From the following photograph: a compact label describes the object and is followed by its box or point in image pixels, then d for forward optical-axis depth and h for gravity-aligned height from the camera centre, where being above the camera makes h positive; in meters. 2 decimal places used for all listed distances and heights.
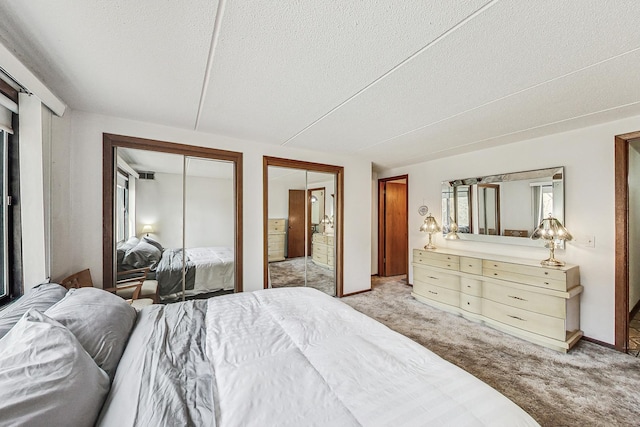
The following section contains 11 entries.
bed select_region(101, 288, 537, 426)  0.85 -0.71
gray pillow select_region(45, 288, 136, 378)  1.13 -0.56
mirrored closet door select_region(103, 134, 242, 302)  2.64 -0.04
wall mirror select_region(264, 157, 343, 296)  3.69 -0.18
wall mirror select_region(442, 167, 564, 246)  3.04 +0.12
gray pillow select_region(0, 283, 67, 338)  1.19 -0.51
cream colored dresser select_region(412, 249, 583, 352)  2.57 -1.01
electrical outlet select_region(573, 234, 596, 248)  2.72 -0.33
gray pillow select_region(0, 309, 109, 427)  0.69 -0.53
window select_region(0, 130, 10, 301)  1.74 -0.01
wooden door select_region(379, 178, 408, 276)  5.47 -0.33
